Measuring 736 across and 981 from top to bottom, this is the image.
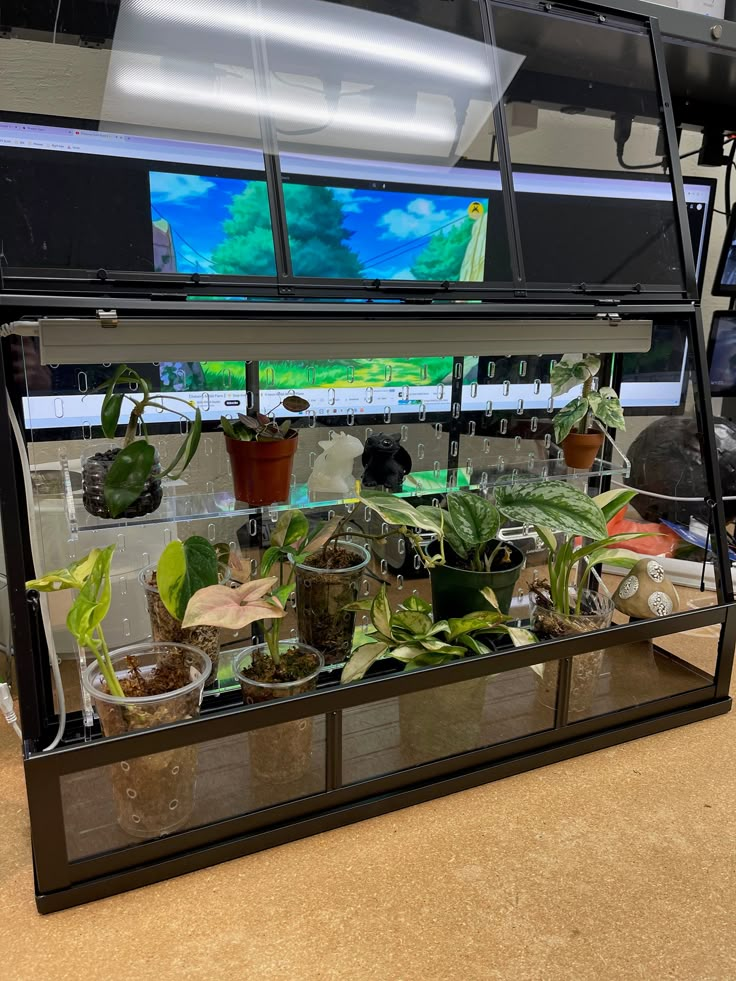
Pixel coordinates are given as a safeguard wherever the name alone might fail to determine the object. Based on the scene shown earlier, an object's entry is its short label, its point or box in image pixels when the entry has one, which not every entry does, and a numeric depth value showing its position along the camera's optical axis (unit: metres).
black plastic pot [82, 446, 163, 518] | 0.85
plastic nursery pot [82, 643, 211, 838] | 0.76
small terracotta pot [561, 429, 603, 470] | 1.22
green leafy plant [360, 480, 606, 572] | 0.94
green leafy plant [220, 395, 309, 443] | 0.94
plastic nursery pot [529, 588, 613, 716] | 1.02
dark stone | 1.14
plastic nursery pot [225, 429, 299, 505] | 0.94
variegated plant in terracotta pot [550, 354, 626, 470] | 1.17
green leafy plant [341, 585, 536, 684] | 0.90
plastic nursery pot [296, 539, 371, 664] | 0.99
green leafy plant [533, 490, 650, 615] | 1.06
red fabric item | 1.24
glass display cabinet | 0.74
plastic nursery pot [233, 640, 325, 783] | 0.84
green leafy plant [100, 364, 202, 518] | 0.83
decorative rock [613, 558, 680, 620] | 1.12
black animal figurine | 1.11
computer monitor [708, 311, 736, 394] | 1.74
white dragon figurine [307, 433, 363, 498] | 1.02
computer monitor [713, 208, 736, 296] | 1.76
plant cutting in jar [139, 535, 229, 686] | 0.79
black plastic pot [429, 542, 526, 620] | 1.01
